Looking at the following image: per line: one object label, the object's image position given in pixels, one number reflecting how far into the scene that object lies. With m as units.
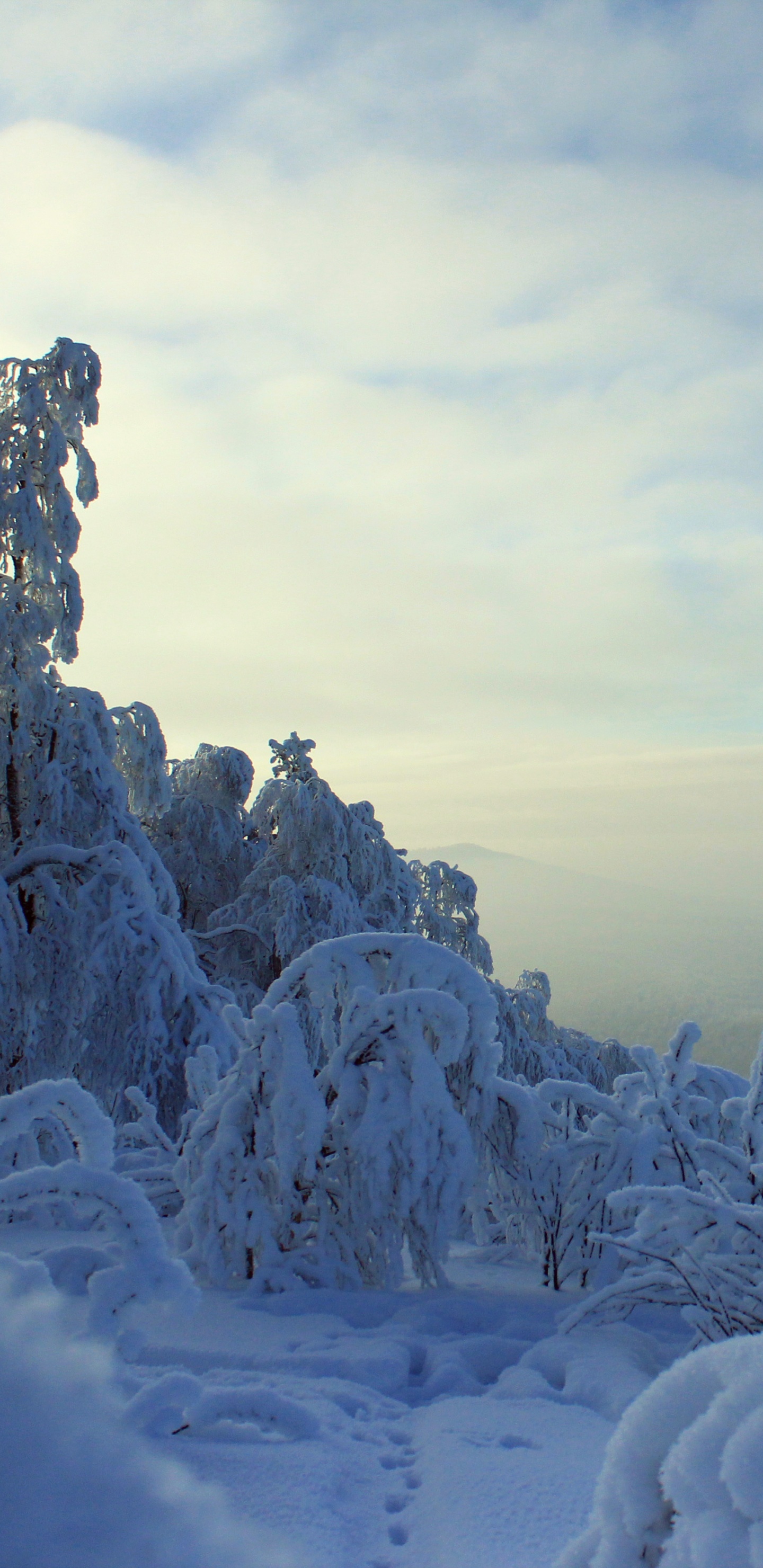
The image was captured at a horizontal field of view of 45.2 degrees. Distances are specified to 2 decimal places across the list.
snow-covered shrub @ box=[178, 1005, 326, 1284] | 3.86
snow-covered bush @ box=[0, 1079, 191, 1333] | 1.77
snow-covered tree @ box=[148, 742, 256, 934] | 13.09
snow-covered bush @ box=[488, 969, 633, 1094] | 13.20
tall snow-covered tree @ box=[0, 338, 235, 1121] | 6.78
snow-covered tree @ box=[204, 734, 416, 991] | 11.91
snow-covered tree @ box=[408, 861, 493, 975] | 14.30
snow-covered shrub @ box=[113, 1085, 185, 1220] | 4.57
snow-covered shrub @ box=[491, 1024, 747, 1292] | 4.06
